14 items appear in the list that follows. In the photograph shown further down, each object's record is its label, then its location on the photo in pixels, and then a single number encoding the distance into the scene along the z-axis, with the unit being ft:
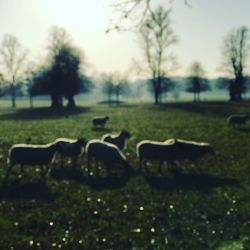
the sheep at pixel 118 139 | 80.64
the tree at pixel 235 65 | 344.69
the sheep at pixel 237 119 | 143.64
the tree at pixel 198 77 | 453.00
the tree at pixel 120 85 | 523.46
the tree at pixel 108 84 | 523.29
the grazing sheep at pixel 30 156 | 60.90
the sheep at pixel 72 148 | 70.03
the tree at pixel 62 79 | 297.33
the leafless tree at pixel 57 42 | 314.96
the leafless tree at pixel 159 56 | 299.38
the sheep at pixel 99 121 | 146.82
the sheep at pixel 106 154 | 63.53
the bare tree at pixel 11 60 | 344.08
